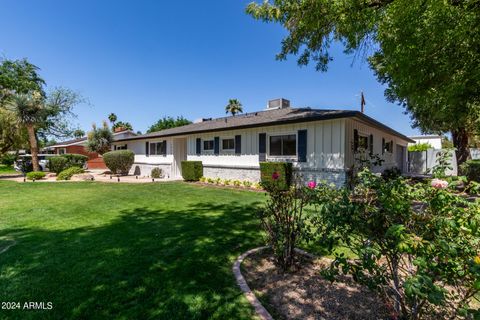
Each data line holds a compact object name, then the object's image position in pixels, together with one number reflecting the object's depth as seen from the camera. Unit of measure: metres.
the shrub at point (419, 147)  24.45
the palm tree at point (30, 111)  18.25
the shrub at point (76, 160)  21.51
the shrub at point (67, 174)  15.51
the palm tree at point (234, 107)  38.34
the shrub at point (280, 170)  10.50
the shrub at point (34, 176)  15.46
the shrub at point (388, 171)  12.41
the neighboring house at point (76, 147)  33.68
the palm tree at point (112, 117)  53.28
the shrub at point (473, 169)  12.09
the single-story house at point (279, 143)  9.80
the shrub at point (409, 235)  1.55
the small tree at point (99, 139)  21.86
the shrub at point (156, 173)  17.80
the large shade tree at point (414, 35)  5.61
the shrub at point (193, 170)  14.73
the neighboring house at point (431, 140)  30.39
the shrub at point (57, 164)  19.20
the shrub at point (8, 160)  31.59
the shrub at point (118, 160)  18.70
